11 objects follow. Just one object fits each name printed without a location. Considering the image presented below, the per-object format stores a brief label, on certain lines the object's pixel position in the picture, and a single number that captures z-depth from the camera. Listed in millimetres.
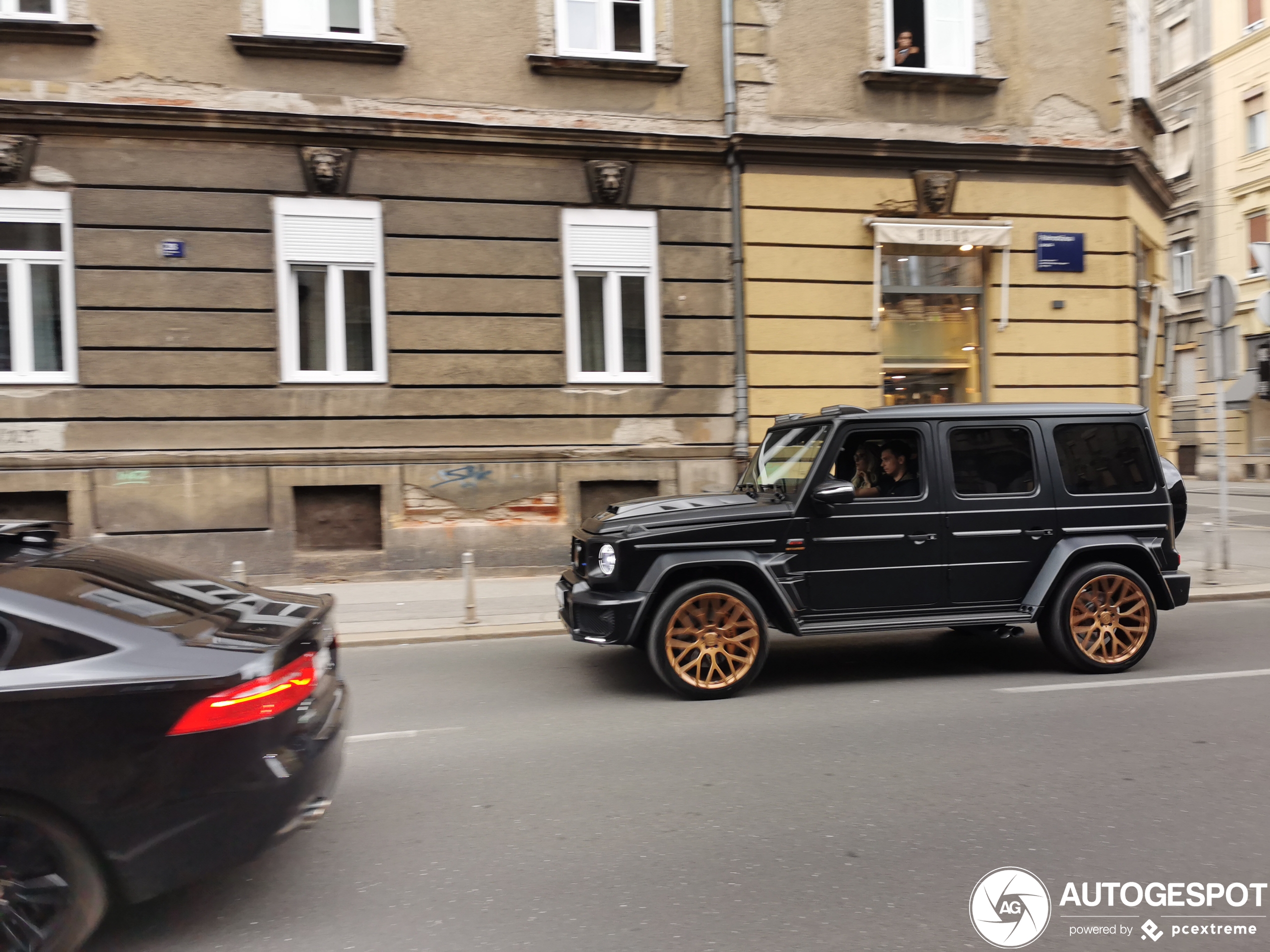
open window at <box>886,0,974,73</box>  13469
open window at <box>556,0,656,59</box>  12523
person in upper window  13422
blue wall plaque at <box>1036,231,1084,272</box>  13633
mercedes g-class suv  6055
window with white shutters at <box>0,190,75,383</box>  11070
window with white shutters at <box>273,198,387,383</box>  11695
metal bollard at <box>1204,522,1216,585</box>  10312
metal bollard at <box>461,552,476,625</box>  9016
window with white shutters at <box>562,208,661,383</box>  12492
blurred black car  2867
